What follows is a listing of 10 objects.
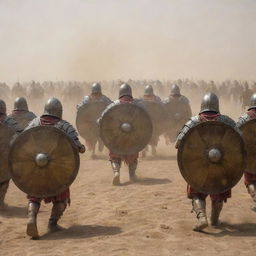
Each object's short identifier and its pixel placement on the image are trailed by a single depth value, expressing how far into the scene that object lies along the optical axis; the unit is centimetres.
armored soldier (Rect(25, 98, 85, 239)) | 1220
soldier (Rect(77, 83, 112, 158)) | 2472
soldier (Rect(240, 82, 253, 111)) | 4784
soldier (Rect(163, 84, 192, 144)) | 2664
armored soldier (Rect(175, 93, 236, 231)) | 1209
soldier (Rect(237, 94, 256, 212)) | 1373
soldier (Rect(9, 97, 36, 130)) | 1943
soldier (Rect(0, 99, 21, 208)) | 1466
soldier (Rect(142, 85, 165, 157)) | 2587
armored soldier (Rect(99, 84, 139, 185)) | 1917
